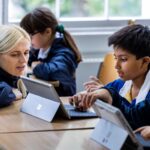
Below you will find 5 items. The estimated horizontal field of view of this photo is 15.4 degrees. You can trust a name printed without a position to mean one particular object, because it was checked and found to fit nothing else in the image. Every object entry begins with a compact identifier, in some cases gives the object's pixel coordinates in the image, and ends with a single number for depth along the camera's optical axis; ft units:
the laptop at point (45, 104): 8.10
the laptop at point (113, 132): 6.03
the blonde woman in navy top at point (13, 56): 9.89
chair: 14.35
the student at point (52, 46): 13.34
